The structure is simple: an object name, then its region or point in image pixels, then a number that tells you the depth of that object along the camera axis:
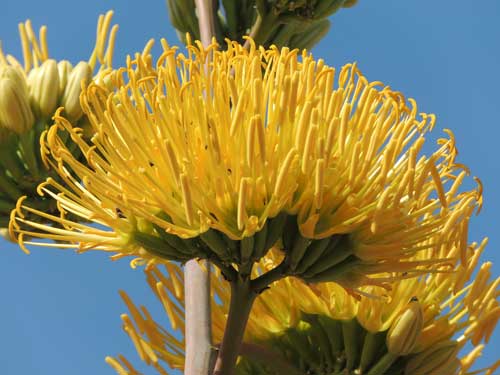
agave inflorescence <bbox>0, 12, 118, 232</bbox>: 2.74
